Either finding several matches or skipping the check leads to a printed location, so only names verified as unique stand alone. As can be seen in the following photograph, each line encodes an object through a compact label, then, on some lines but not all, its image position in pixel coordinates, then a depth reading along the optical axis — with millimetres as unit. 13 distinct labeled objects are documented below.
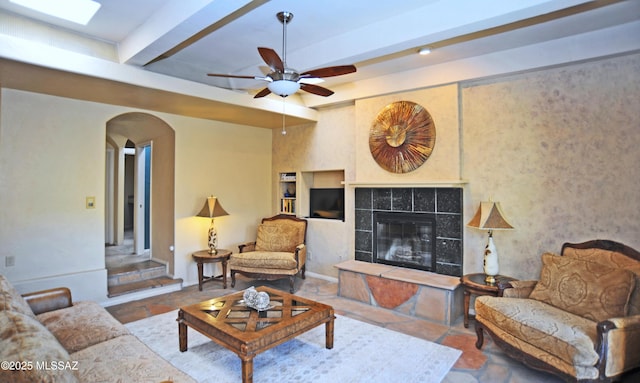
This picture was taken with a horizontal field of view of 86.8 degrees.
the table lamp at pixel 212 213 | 5116
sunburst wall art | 4289
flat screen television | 5609
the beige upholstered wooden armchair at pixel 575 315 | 2291
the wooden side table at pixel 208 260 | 4918
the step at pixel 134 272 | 4742
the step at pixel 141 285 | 4457
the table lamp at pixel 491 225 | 3523
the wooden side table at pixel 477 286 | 3371
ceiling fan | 2668
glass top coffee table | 2434
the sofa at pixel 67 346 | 1421
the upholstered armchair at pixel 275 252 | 4797
